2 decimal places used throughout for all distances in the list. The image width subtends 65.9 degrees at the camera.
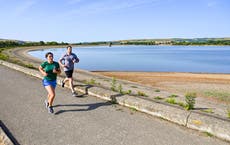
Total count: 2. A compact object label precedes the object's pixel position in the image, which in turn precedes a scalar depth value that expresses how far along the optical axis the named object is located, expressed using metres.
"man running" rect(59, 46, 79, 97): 6.25
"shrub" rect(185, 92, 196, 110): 4.82
